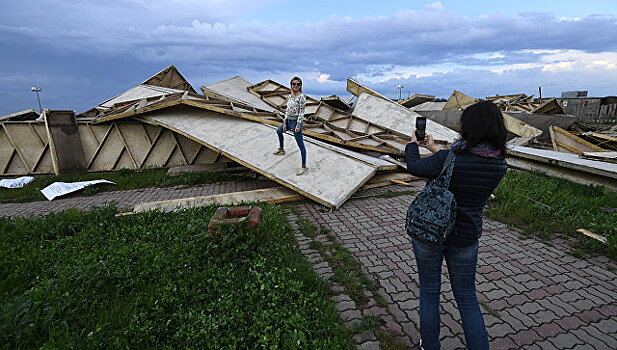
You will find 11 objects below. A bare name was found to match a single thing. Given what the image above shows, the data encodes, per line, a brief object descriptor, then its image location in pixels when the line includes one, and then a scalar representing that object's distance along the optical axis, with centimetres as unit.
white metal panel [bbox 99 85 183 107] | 1158
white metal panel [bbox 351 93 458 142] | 1098
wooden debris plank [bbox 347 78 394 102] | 1372
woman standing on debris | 621
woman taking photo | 208
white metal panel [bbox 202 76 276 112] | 1176
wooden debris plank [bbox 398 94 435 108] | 1914
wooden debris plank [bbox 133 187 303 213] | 622
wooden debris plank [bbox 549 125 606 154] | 921
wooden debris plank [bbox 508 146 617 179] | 654
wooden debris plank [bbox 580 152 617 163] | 718
